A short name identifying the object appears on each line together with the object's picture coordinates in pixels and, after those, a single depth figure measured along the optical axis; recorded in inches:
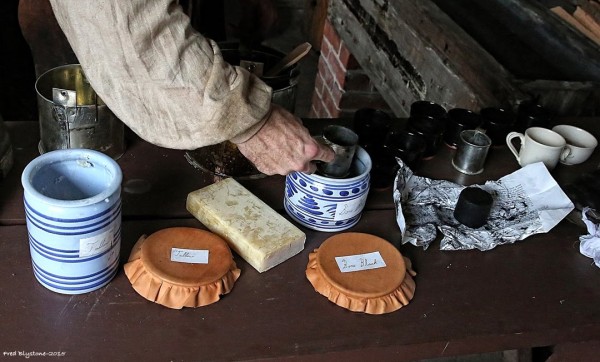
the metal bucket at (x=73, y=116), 36.6
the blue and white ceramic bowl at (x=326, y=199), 35.6
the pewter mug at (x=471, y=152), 44.2
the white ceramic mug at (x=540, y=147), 45.2
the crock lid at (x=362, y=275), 32.1
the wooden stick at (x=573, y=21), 73.0
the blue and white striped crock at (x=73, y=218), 27.8
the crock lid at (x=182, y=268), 30.6
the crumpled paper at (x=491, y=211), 37.8
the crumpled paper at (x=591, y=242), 38.3
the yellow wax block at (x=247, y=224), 33.6
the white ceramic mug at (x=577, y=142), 47.4
